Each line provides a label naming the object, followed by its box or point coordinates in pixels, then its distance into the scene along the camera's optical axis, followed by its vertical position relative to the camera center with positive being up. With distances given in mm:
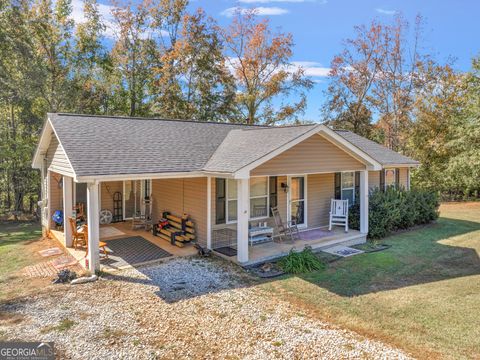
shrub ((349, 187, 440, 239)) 11789 -1561
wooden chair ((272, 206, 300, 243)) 10438 -1873
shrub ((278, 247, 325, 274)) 8125 -2318
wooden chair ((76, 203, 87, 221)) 12122 -1539
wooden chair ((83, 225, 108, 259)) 8484 -1950
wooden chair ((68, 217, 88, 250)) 9469 -1859
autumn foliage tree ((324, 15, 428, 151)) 26406 +7539
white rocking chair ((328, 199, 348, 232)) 11880 -1541
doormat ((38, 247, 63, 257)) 9664 -2412
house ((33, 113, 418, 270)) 8281 +17
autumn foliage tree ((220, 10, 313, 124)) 26047 +8399
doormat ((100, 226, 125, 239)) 11422 -2192
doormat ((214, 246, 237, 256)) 9141 -2261
